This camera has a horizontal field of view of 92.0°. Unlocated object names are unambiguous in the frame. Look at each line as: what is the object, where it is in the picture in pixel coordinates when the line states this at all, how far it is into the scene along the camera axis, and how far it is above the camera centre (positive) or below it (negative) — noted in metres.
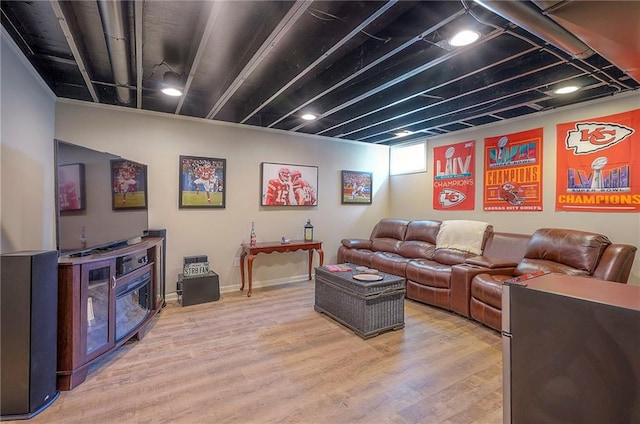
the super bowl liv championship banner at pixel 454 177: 4.61 +0.56
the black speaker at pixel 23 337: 1.77 -0.75
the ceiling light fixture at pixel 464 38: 2.09 +1.22
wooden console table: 4.19 -0.54
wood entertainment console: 2.07 -0.74
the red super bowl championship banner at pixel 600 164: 3.13 +0.54
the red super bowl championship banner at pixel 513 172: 3.88 +0.55
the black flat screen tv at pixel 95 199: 2.28 +0.08
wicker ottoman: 2.92 -0.91
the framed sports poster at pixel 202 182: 4.12 +0.39
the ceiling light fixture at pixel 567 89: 2.95 +1.22
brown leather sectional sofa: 2.97 -0.56
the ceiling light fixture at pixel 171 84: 2.82 +1.19
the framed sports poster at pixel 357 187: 5.50 +0.44
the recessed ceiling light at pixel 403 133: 4.84 +1.28
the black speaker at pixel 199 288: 3.79 -0.98
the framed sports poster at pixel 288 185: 4.74 +0.42
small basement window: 5.34 +0.98
